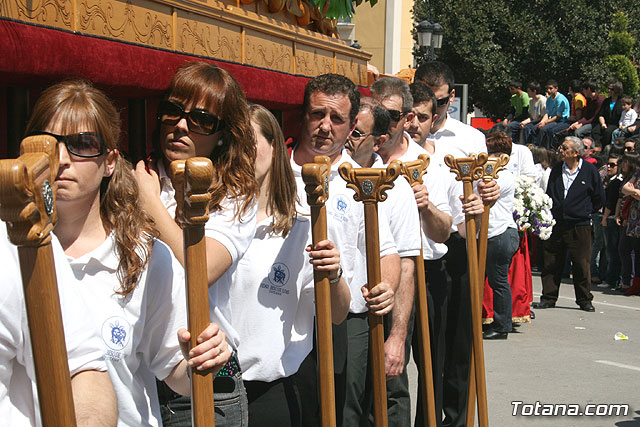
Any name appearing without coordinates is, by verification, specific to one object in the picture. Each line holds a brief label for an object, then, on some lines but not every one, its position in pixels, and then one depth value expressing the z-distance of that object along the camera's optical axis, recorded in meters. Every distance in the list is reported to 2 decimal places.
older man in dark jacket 10.06
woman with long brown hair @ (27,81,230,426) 1.98
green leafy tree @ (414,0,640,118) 28.11
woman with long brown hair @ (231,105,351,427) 2.84
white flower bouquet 9.05
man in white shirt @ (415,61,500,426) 4.97
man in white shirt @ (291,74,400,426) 3.51
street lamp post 16.02
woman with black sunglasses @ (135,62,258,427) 2.42
